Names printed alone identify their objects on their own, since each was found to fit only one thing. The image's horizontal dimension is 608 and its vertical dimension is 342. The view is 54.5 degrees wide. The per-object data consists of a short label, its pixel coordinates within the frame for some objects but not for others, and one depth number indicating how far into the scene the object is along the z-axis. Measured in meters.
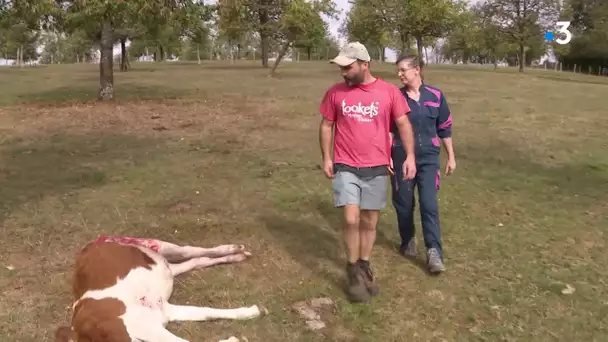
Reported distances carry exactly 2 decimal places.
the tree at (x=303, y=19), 28.75
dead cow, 3.67
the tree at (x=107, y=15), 13.32
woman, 5.00
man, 4.38
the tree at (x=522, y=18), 43.00
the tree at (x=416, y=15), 34.97
